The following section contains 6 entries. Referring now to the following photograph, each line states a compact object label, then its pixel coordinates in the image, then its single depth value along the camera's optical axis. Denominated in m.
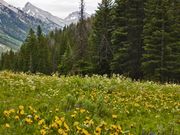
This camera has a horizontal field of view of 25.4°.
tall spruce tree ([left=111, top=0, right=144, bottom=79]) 49.78
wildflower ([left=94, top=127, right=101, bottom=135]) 6.77
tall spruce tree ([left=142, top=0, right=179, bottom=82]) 45.25
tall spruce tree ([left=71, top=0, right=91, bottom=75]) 55.22
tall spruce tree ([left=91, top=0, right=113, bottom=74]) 53.96
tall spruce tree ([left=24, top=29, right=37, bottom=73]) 93.94
